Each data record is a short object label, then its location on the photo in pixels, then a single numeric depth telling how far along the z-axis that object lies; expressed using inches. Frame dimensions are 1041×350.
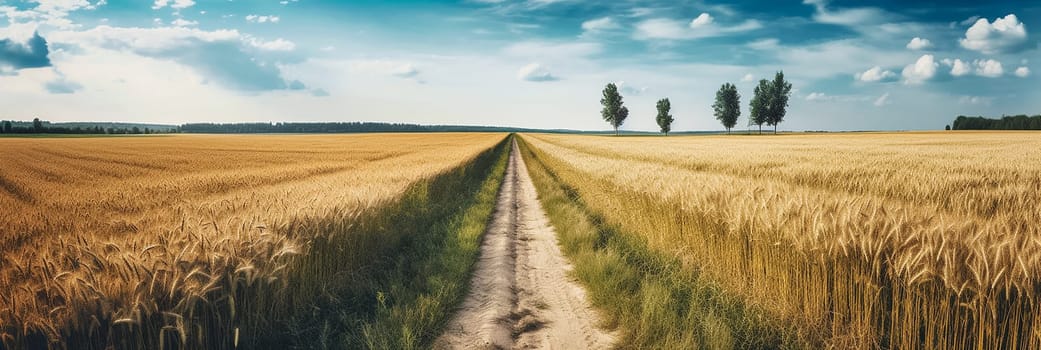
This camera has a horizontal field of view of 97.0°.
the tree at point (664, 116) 4658.0
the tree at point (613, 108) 4680.1
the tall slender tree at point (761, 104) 4055.1
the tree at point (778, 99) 3998.5
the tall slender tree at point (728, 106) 4259.4
